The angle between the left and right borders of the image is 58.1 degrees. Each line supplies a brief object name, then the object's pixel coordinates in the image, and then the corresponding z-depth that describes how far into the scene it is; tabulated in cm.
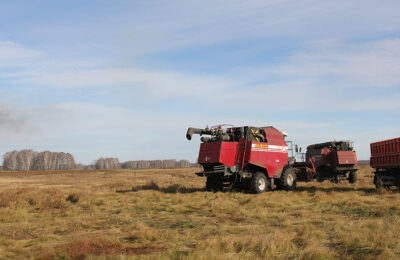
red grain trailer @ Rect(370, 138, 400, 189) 1875
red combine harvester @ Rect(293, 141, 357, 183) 2542
